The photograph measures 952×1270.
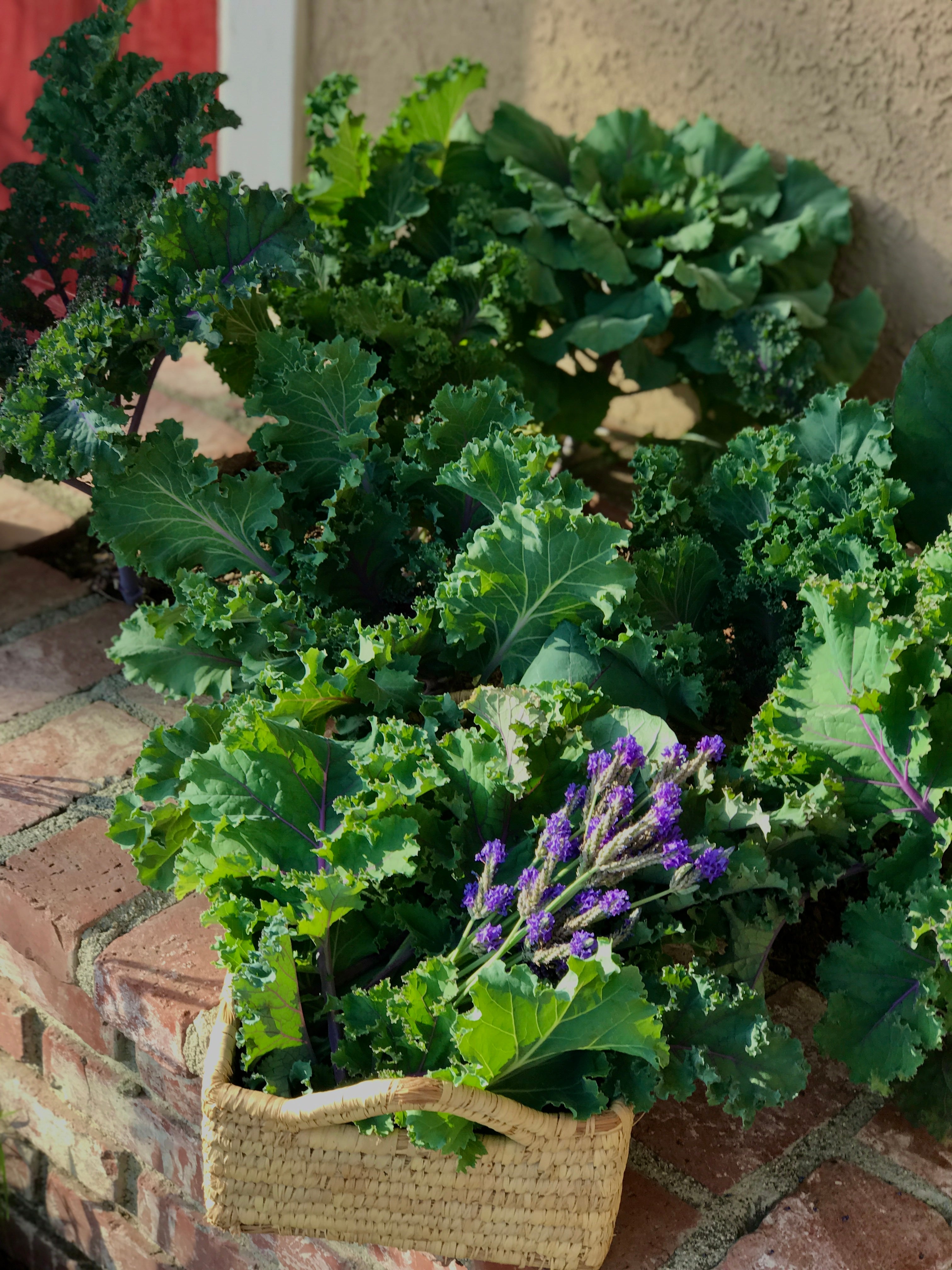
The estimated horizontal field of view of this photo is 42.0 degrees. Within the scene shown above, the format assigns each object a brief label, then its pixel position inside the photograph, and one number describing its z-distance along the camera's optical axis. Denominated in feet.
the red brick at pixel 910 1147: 4.32
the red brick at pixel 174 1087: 4.63
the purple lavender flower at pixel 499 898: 3.77
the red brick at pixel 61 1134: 5.65
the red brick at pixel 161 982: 4.53
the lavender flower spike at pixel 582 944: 3.59
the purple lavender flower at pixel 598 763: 3.94
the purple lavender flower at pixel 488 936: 3.75
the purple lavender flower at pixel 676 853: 3.75
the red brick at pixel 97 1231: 5.74
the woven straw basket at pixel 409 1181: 3.59
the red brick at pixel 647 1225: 3.96
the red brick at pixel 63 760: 5.49
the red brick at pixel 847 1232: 3.99
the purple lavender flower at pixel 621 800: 3.81
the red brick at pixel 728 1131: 4.25
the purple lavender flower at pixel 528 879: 3.74
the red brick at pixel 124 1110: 5.06
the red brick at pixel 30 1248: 6.47
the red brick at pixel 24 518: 7.55
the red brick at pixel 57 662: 6.20
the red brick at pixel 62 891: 4.90
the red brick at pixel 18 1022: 5.68
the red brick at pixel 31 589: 6.81
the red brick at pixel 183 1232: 5.08
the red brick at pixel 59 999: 5.09
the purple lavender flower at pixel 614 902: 3.62
